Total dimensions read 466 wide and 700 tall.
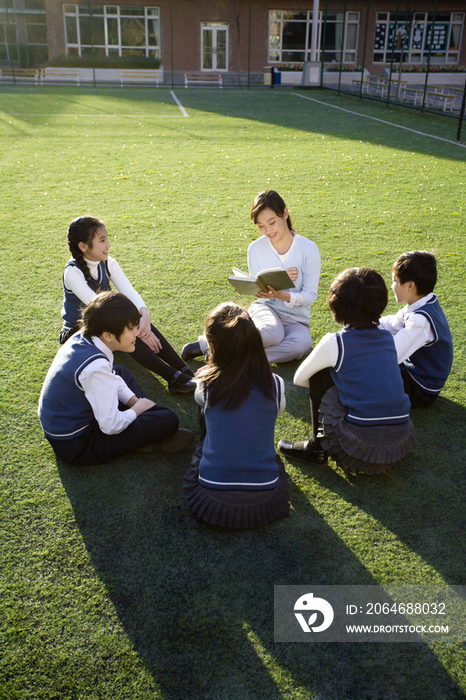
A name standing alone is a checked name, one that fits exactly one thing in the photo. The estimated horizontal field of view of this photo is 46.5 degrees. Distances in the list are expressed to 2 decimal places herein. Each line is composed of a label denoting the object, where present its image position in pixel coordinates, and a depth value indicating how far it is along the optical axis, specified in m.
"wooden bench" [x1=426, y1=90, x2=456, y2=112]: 21.72
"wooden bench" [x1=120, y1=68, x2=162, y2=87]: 29.81
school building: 32.44
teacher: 4.00
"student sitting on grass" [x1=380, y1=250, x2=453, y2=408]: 3.28
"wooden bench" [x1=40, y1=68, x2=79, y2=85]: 28.94
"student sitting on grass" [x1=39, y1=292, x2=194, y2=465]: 2.79
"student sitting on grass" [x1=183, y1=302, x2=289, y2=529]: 2.45
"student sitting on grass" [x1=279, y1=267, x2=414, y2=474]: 2.83
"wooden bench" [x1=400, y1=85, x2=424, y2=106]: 24.23
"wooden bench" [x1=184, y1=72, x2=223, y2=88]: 30.73
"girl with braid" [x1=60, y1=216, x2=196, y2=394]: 3.75
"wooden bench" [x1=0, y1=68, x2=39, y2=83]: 29.36
